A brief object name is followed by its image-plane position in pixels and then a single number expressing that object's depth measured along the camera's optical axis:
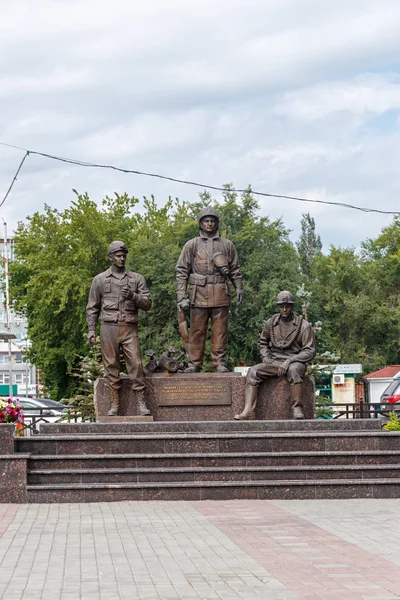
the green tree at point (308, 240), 74.94
